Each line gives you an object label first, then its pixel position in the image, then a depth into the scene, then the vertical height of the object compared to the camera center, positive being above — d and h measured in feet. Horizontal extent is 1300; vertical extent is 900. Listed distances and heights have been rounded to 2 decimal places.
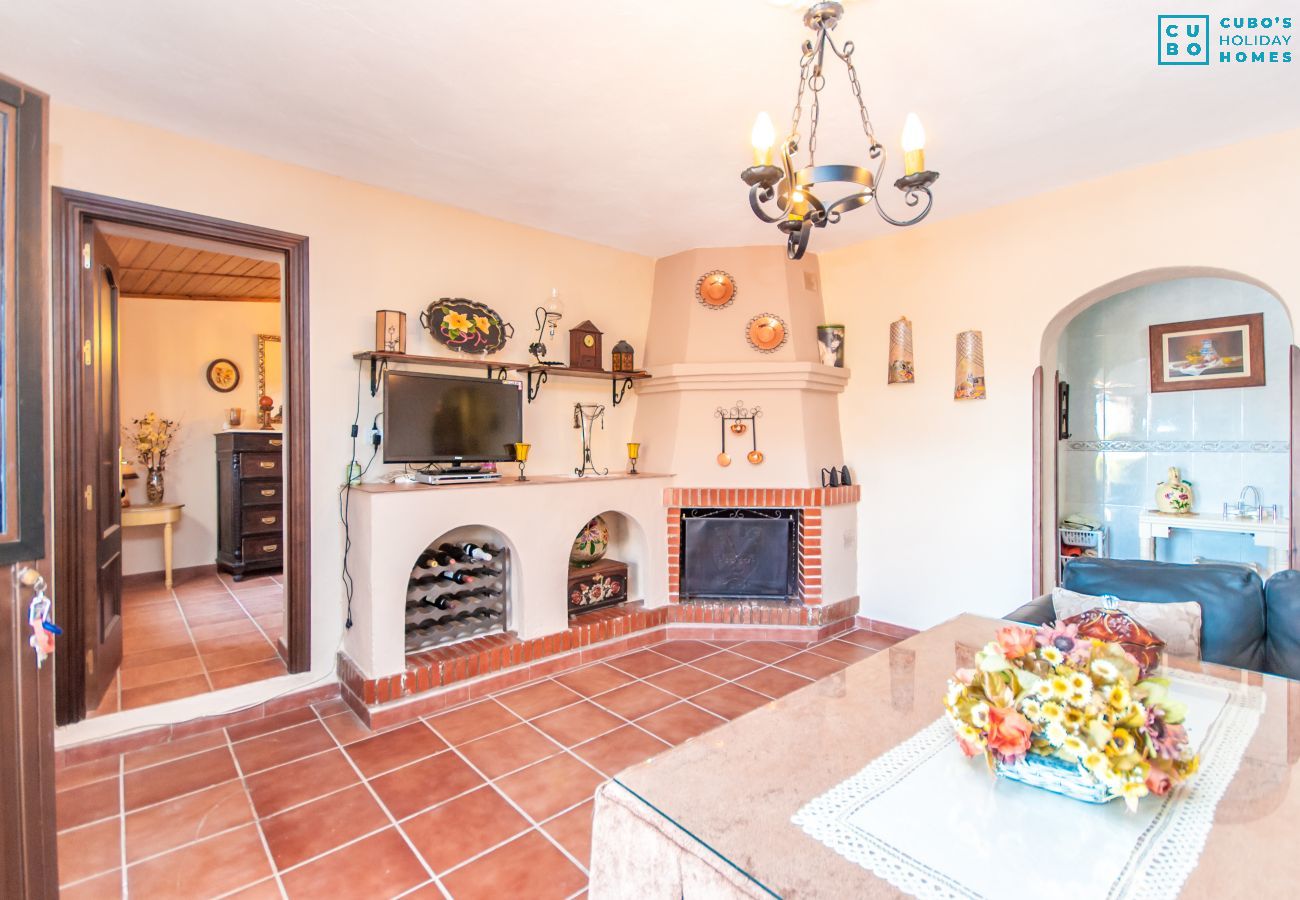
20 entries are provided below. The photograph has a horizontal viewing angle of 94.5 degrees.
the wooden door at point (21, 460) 3.89 -0.02
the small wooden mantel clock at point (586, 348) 12.20 +2.11
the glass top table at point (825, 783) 2.83 -2.00
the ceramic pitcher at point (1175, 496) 11.59 -1.01
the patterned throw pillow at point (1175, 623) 6.30 -1.89
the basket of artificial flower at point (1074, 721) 3.20 -1.54
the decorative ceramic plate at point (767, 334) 12.67 +2.44
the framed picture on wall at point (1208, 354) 11.24 +1.76
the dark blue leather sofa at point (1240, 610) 6.37 -1.80
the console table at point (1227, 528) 9.95 -1.48
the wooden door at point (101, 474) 8.01 -0.25
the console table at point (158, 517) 14.47 -1.50
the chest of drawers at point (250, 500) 15.99 -1.24
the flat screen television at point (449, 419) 9.73 +0.58
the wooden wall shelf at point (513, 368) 9.78 +1.54
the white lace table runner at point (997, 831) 2.77 -2.00
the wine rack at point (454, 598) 10.05 -2.54
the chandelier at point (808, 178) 4.63 +2.14
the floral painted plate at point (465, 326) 10.43 +2.27
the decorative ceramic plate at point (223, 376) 17.06 +2.27
